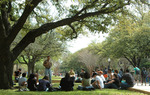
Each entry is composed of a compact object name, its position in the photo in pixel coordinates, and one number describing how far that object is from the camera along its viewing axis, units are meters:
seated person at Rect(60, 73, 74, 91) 8.52
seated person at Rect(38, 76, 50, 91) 8.51
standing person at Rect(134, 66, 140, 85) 15.31
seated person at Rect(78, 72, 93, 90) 9.03
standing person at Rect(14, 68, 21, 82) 15.28
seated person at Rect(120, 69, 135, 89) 9.27
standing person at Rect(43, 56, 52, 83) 11.20
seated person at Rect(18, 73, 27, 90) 8.79
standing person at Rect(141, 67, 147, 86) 14.77
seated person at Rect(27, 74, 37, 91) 8.72
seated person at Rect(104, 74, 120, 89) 10.45
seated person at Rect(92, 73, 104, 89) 9.48
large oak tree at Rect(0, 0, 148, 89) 9.25
